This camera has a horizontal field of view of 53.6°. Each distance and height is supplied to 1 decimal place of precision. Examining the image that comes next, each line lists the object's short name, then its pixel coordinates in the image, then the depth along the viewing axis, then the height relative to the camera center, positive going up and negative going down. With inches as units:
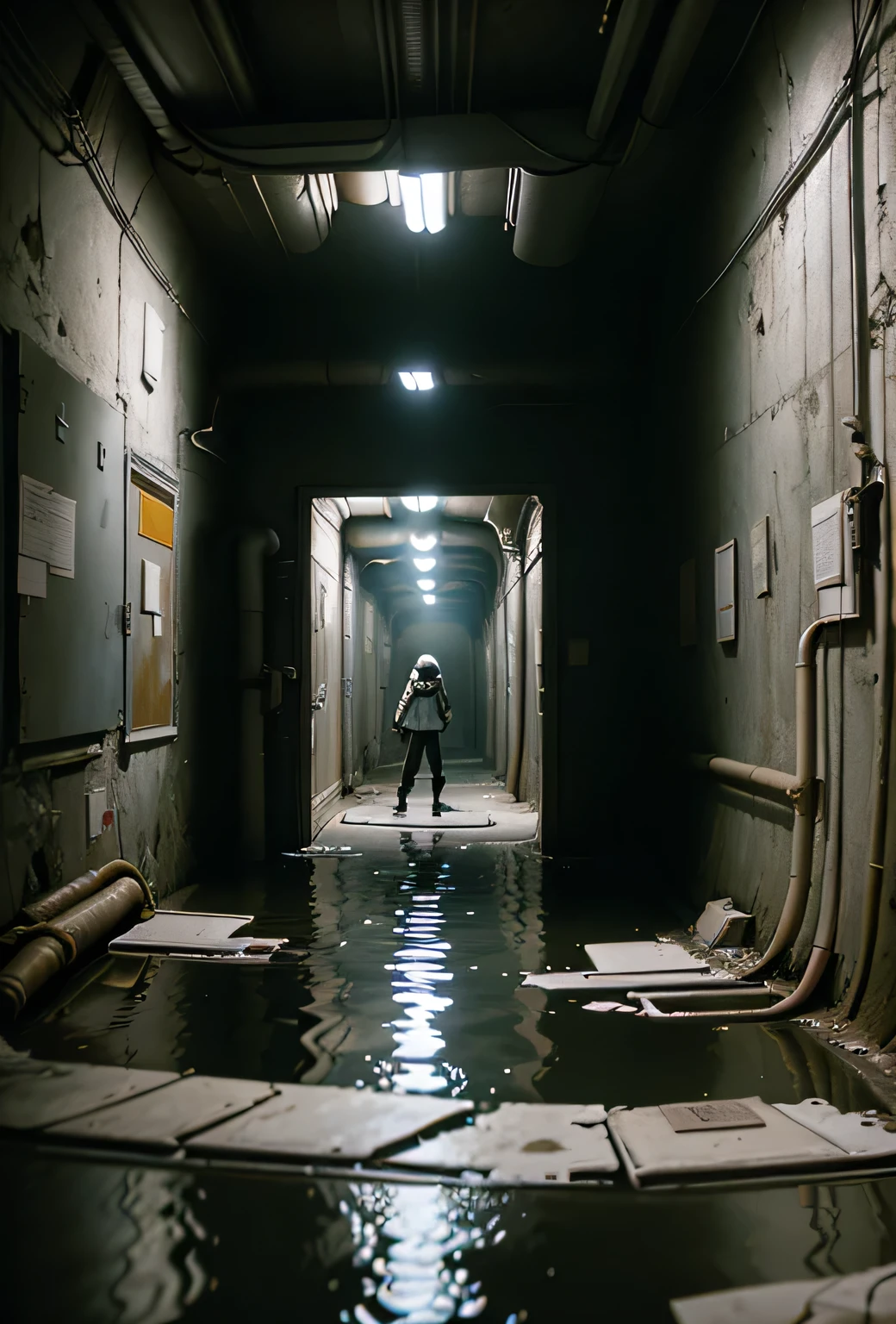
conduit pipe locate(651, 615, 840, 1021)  120.4 -28.2
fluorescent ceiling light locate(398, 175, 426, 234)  180.8 +101.4
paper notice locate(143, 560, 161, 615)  184.2 +20.4
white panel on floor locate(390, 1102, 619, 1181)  79.0 -43.5
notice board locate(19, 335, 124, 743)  131.7 +21.4
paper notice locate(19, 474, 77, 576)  129.8 +24.4
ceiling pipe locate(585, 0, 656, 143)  130.0 +98.1
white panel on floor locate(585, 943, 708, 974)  141.7 -45.7
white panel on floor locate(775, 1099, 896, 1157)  82.7 -43.6
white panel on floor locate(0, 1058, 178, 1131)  89.7 -43.7
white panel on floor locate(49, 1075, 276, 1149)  85.1 -43.4
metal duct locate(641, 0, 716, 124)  130.5 +98.6
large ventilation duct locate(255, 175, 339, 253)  179.7 +101.3
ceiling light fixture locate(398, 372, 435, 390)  241.0 +83.1
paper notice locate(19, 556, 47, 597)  128.8 +15.8
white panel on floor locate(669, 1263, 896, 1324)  59.7 -42.8
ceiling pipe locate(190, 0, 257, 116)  137.7 +104.2
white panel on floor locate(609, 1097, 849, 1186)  78.6 -43.3
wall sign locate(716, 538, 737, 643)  167.8 +17.2
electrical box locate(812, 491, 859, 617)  116.6 +17.1
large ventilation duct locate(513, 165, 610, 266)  172.9 +98.1
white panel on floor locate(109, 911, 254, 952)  154.4 -44.9
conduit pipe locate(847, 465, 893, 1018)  106.9 -12.1
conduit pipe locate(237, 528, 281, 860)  240.5 -4.0
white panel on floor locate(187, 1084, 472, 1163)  82.4 -43.4
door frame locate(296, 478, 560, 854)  248.1 +15.3
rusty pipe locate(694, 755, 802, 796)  135.1 -15.9
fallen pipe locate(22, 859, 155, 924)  132.7 -34.1
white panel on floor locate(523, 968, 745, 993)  132.3 -45.4
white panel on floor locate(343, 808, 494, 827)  303.0 -48.1
